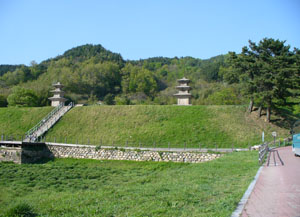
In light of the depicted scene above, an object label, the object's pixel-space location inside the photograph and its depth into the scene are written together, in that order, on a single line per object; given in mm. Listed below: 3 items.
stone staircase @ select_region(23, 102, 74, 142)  33869
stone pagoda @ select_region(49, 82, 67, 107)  48781
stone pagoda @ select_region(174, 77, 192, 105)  45594
